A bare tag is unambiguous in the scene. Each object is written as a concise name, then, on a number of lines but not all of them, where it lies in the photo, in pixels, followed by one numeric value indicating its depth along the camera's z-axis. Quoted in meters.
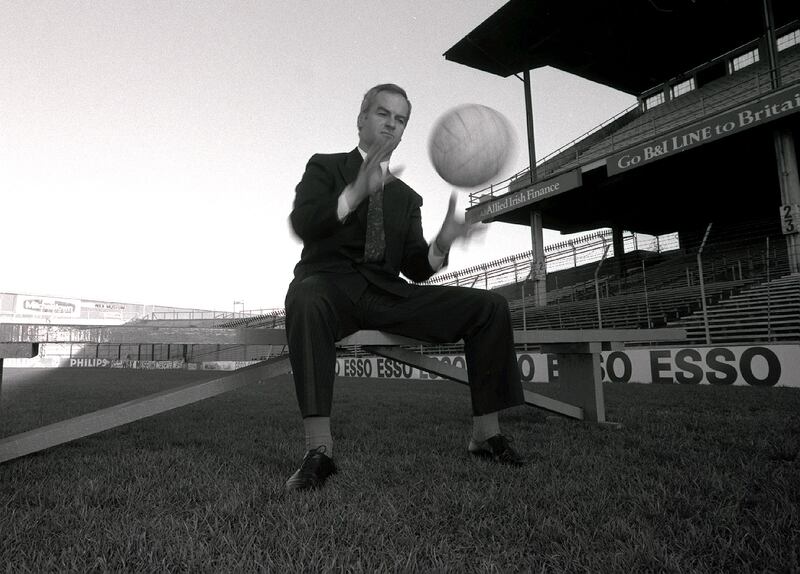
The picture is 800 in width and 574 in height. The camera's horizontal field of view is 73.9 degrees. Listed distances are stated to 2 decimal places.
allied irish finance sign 14.61
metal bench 1.96
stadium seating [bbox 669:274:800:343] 8.82
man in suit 2.06
